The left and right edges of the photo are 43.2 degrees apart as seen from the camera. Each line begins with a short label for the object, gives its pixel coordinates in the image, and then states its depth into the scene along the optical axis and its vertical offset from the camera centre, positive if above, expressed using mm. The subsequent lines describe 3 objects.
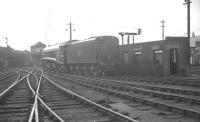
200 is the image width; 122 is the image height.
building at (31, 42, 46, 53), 95650 +7625
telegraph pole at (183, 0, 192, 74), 25833 +5455
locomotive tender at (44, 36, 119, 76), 21691 +879
